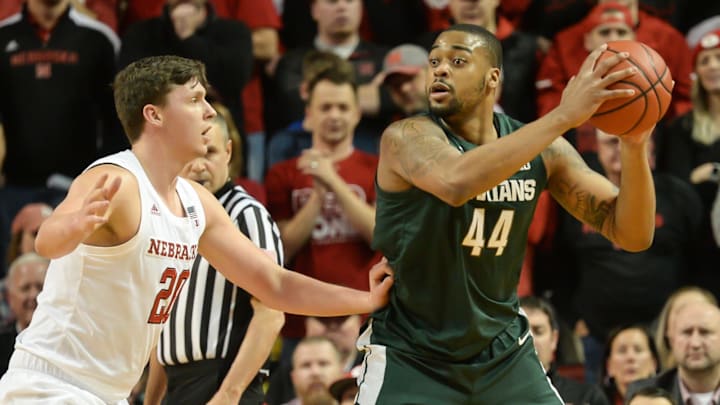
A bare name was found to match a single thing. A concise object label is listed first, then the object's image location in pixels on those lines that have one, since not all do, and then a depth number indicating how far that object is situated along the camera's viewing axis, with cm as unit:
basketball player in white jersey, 973
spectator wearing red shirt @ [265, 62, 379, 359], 1764
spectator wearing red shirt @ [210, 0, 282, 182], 2097
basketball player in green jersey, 1035
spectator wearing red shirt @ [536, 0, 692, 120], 2031
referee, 1203
